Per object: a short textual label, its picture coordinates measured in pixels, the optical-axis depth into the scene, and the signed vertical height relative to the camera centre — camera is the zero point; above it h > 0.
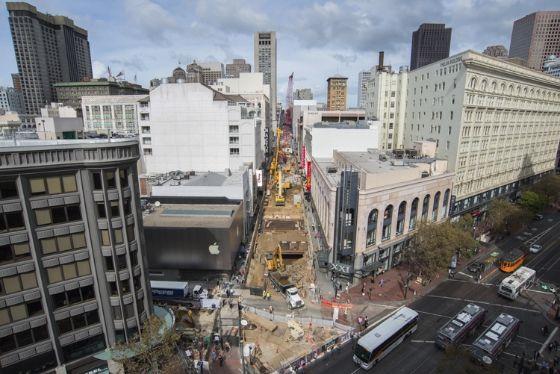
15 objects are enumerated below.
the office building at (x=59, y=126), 86.94 -2.38
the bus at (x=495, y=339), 34.50 -24.52
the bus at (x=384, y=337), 34.72 -24.33
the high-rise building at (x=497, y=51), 178.71 +38.88
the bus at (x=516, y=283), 48.69 -25.11
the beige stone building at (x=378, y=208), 52.28 -15.81
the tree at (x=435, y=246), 50.81 -20.50
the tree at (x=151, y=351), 29.75 -21.75
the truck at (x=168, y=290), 46.12 -24.52
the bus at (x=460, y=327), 37.00 -24.58
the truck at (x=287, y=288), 46.78 -26.61
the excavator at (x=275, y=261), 59.11 -26.46
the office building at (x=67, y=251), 25.48 -11.40
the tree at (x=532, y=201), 78.31 -20.18
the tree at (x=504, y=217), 69.88 -21.36
